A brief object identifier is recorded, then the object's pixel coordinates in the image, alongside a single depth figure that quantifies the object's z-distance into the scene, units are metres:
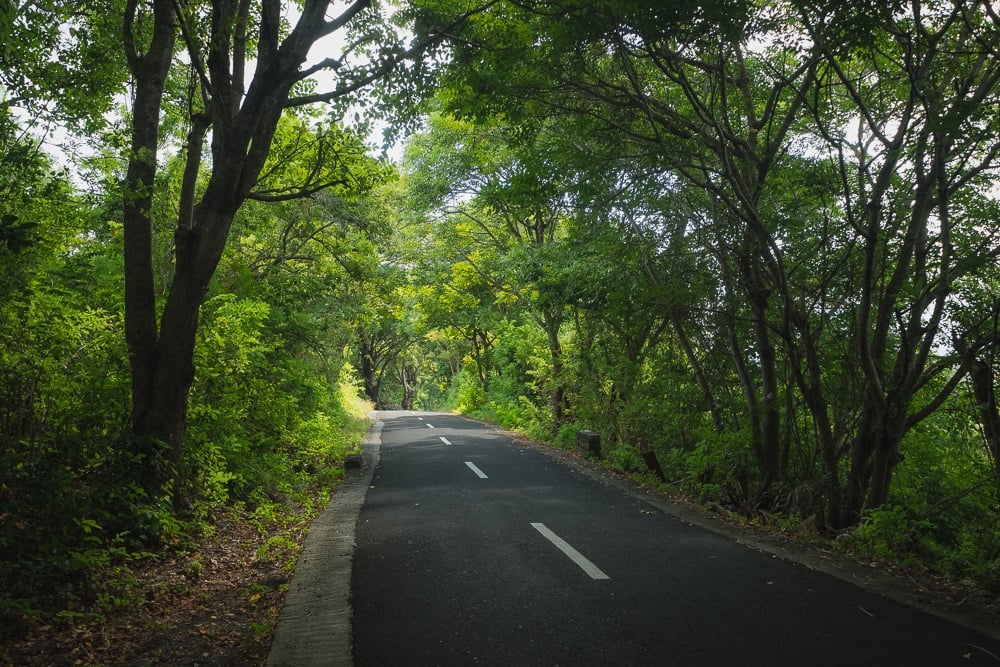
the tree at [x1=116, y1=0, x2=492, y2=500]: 6.80
